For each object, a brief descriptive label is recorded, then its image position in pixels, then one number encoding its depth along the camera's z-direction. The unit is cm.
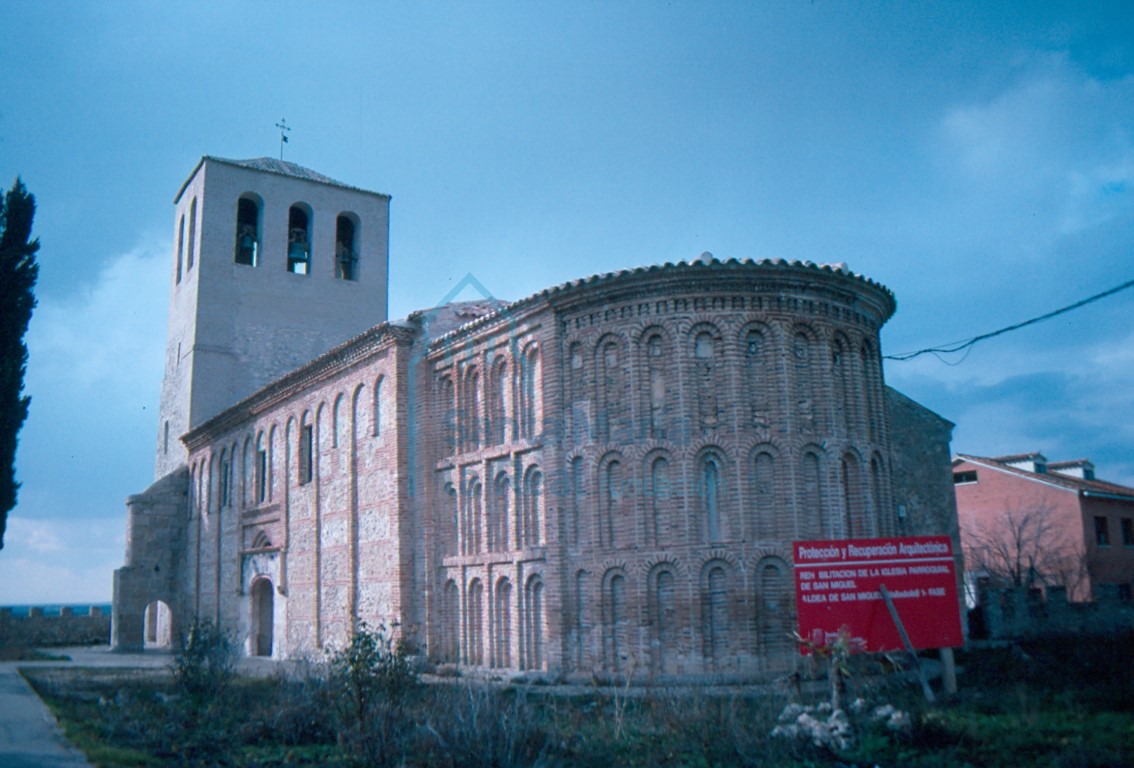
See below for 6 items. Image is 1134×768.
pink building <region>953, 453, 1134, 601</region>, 2958
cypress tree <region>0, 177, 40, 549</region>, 2034
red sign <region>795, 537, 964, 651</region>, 1104
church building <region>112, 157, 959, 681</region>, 1438
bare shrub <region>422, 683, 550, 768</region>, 838
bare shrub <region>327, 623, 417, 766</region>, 909
